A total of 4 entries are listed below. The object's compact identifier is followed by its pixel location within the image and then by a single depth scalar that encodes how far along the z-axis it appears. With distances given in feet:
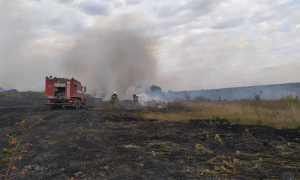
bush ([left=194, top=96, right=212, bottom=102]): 82.17
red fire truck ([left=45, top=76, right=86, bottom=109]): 59.36
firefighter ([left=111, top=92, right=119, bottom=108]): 65.57
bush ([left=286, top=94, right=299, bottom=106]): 38.21
